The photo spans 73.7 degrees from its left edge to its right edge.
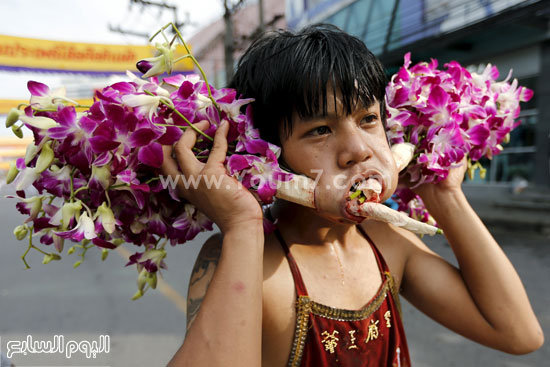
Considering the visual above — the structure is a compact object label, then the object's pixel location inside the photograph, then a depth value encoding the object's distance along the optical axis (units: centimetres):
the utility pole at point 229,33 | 1054
